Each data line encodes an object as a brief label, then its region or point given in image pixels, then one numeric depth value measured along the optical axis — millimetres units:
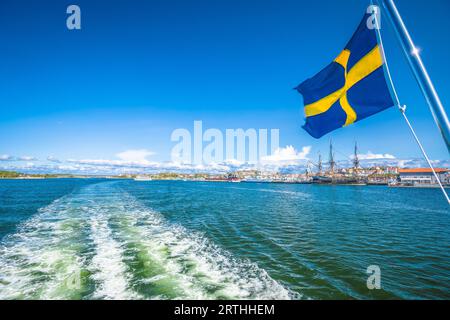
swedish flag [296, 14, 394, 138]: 5797
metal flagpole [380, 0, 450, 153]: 3451
